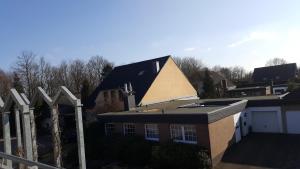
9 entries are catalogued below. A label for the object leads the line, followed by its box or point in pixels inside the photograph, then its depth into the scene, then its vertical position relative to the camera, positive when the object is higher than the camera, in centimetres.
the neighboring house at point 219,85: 3795 -28
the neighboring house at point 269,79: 3485 +32
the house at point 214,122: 1460 -291
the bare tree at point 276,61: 7725 +681
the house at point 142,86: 2363 +22
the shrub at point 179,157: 1374 -461
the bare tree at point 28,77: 3946 +350
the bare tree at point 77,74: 4651 +424
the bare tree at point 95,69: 5031 +542
